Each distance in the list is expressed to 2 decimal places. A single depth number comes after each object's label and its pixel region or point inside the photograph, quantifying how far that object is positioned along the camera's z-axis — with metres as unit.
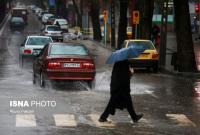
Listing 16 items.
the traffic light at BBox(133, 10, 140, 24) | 41.47
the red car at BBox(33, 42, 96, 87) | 20.75
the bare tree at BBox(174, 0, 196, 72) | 28.58
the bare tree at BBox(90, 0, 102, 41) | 62.85
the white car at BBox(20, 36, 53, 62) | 30.89
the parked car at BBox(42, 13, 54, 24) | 99.12
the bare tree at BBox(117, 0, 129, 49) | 46.81
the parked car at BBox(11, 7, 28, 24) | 102.69
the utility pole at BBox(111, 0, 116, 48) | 51.81
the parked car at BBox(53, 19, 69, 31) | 77.84
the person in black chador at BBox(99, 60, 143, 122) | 13.47
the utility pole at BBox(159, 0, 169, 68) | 32.09
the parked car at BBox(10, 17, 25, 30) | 86.56
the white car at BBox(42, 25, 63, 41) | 59.44
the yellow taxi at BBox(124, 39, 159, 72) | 29.84
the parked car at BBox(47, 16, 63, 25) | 88.16
